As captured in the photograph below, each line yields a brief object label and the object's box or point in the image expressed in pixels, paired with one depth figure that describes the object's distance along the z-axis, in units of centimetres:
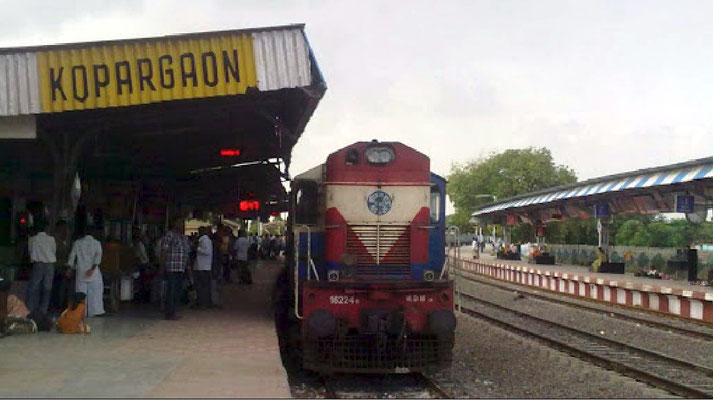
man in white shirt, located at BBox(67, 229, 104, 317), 1179
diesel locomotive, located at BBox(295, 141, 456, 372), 935
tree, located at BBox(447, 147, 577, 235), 7712
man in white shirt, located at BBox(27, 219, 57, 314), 1131
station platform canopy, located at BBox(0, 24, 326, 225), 1105
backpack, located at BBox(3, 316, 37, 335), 1049
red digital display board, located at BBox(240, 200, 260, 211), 2302
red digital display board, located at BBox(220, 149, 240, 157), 1714
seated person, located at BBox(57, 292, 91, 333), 1084
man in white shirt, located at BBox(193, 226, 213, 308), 1395
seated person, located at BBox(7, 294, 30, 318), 1071
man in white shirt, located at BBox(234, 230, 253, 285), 2091
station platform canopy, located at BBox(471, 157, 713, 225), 2143
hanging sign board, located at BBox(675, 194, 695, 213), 2302
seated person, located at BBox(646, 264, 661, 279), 2783
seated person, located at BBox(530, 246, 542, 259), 4173
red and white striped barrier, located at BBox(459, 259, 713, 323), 1747
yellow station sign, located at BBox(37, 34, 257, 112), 1107
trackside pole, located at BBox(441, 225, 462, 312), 998
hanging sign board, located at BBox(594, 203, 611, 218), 3002
